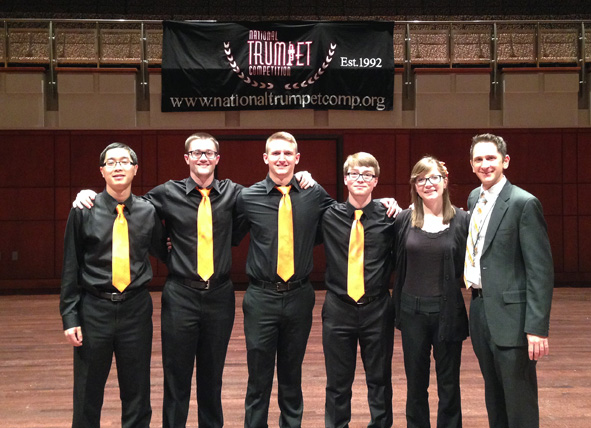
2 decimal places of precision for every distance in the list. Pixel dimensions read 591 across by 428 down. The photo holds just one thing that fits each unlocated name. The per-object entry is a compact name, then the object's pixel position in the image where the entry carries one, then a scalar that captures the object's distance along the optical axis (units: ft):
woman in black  8.88
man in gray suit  7.88
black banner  24.58
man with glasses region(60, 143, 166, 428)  8.74
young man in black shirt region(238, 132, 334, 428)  9.47
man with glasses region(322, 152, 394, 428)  9.39
